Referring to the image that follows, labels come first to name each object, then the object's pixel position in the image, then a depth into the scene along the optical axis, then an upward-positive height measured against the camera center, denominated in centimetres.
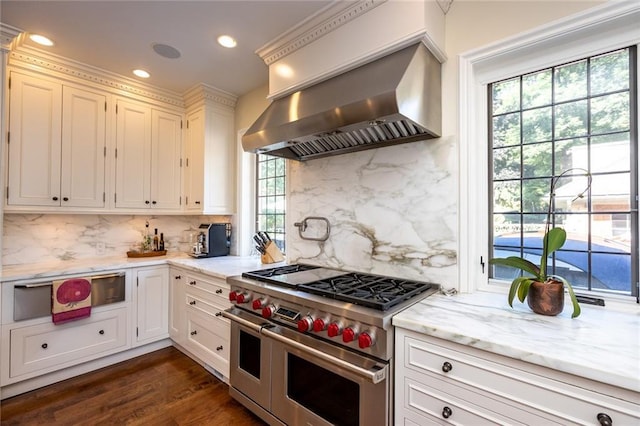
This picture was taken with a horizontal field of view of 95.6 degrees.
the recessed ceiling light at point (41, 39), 226 +137
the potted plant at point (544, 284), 125 -30
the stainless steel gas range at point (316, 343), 130 -67
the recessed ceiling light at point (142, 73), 283 +139
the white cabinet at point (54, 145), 238 +60
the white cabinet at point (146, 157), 297 +61
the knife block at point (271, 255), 273 -38
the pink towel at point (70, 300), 228 -70
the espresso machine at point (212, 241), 311 -29
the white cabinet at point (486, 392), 87 -60
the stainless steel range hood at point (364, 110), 144 +57
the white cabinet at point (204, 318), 227 -89
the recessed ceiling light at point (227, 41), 226 +138
